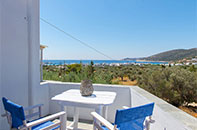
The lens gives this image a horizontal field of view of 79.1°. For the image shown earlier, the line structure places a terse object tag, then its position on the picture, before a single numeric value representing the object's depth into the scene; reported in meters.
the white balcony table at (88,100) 1.83
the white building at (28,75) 2.07
